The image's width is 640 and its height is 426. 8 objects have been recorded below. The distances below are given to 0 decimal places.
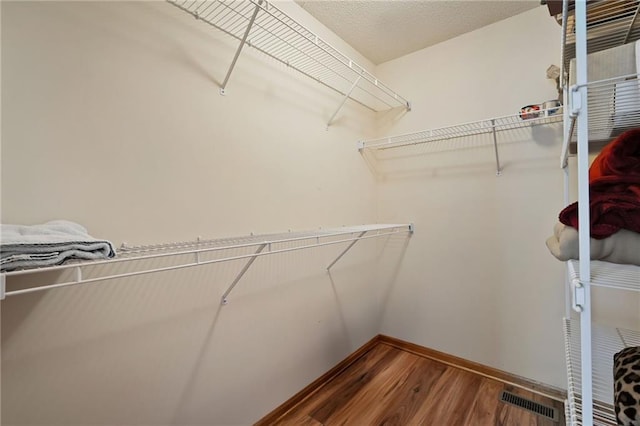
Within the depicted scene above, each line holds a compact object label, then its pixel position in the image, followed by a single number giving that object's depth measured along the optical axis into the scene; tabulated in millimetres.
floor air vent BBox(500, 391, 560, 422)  1454
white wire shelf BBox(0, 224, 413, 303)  656
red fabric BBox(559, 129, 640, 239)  786
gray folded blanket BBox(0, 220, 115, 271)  587
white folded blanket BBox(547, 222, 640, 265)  794
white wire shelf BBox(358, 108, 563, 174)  1551
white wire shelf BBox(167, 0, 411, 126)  1161
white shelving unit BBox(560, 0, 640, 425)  687
